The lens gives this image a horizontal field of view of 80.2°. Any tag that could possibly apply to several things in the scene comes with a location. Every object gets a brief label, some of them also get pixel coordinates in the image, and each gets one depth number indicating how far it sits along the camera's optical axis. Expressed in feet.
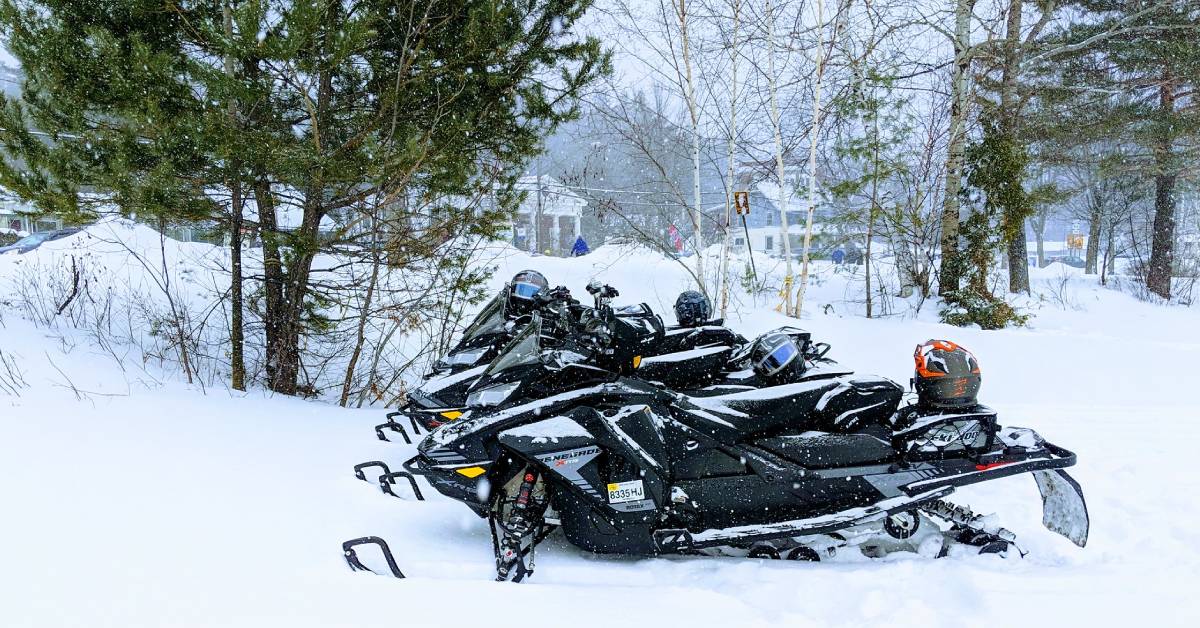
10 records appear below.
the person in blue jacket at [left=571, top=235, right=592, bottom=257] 63.00
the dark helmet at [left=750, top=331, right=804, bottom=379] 10.71
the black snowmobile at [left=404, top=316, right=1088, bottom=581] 9.41
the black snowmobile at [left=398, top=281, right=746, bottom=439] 13.20
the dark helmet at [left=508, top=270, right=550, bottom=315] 16.84
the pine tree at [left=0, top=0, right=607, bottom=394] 16.66
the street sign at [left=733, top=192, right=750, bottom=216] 29.27
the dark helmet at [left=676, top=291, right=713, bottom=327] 15.72
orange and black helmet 9.98
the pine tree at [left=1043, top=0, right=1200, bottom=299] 40.81
